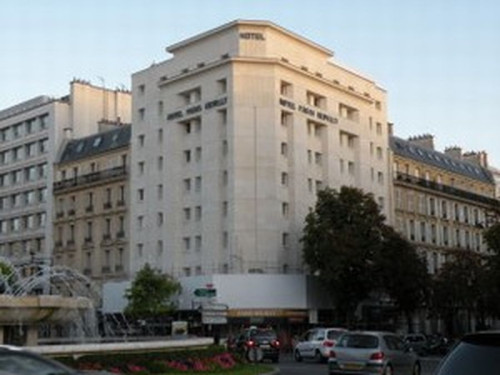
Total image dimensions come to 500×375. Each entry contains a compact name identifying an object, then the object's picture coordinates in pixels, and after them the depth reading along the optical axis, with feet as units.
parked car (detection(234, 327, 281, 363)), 135.33
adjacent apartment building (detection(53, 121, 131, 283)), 253.47
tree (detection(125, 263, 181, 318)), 206.08
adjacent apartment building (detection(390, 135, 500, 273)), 272.10
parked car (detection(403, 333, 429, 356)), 179.83
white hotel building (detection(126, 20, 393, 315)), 213.87
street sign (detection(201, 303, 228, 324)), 151.23
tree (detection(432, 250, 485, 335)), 224.72
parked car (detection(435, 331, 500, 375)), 26.07
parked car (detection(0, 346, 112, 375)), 39.24
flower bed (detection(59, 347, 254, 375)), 82.38
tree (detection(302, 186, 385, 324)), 200.75
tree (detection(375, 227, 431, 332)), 207.10
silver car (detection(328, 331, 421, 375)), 79.10
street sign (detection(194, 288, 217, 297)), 161.07
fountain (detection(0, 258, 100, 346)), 81.35
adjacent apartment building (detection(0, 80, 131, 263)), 283.79
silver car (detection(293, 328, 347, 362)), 143.74
